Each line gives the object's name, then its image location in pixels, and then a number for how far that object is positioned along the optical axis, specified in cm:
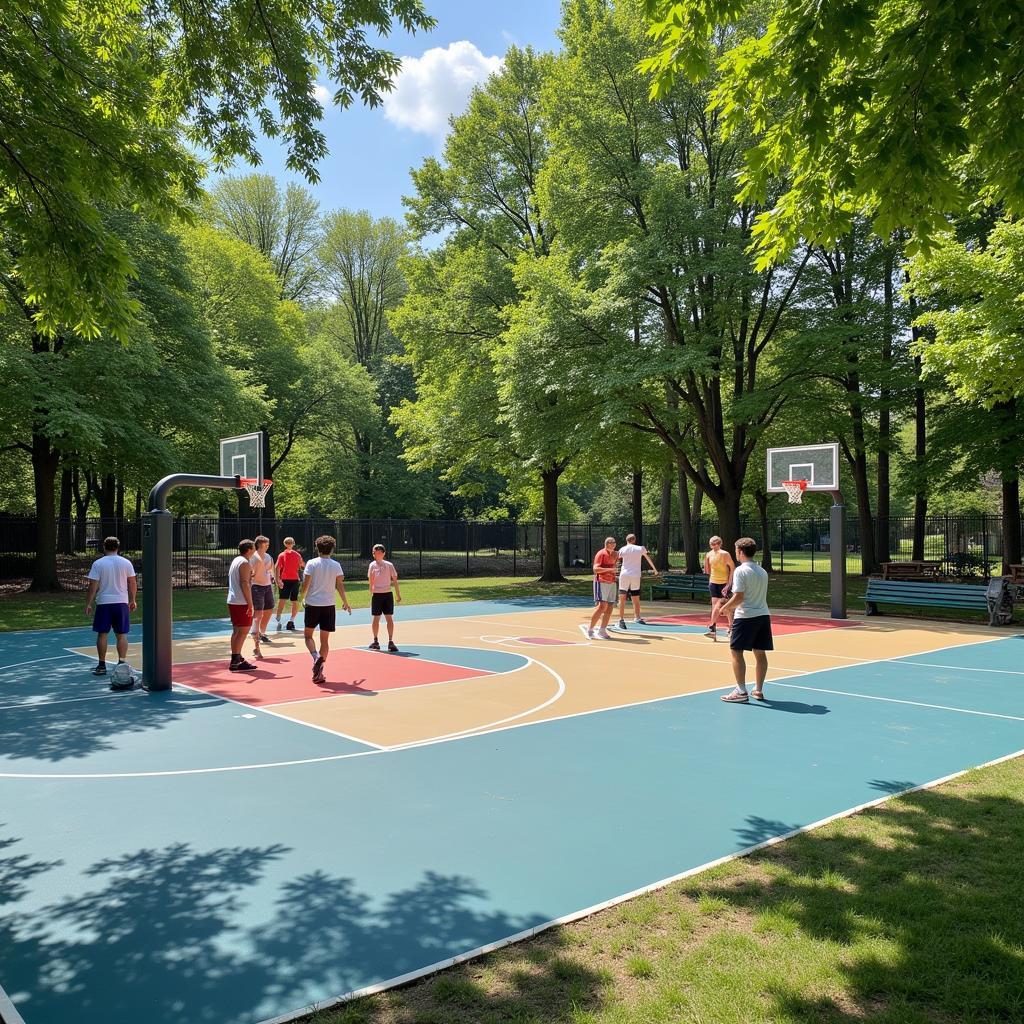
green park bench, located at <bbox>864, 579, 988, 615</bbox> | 1891
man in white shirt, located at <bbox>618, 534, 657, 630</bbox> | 1826
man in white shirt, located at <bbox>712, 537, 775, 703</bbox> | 970
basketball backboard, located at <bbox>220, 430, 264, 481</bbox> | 1727
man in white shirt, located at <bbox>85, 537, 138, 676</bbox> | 1145
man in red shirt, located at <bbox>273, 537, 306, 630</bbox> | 1745
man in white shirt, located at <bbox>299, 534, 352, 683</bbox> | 1166
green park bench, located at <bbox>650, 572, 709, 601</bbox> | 2414
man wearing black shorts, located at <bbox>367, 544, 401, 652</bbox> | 1408
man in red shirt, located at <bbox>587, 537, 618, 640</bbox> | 1647
